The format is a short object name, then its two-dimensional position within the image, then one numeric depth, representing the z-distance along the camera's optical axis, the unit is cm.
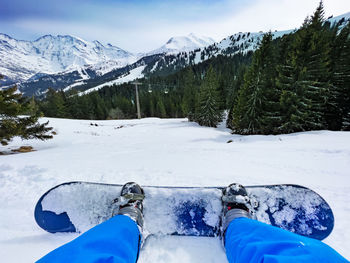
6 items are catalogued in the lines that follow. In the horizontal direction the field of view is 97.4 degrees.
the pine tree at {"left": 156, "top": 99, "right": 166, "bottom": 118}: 4938
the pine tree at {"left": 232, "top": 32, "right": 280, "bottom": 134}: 1232
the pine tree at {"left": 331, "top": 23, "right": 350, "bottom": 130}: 1215
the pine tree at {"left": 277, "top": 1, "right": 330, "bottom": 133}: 1048
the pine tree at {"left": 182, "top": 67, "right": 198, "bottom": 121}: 2655
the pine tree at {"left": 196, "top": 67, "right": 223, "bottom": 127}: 2030
